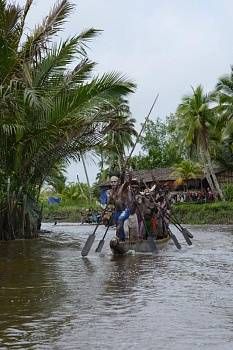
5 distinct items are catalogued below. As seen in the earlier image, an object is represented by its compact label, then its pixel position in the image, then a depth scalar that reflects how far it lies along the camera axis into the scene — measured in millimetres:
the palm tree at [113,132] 17844
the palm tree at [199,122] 43625
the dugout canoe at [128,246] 14062
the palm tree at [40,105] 15977
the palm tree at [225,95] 41375
